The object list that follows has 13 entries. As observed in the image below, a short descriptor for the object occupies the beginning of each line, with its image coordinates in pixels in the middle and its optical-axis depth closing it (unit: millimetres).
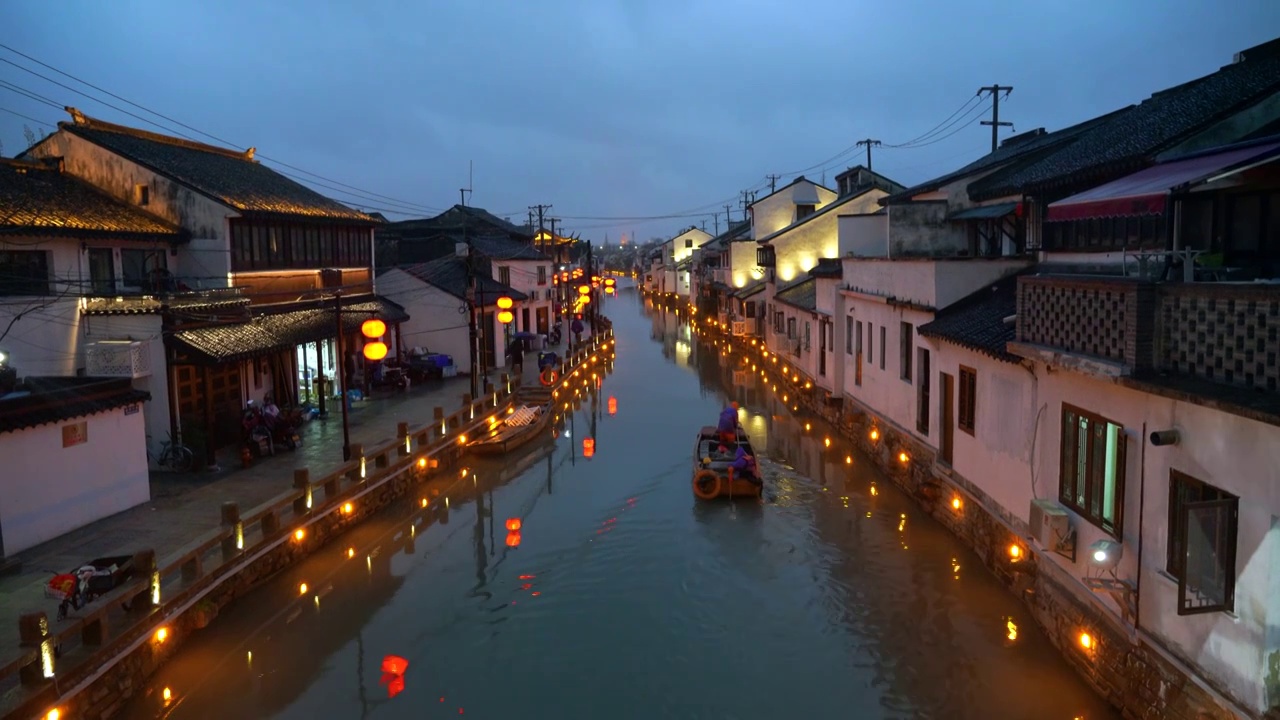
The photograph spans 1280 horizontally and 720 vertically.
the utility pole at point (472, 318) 27438
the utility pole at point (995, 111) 33156
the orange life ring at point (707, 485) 19500
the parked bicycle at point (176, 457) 18531
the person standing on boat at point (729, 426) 22219
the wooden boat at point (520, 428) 24516
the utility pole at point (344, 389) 19031
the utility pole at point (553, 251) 55281
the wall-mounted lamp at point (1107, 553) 9594
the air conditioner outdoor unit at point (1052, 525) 10820
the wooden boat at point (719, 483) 19516
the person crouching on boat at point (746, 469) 19609
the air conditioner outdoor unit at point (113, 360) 17359
